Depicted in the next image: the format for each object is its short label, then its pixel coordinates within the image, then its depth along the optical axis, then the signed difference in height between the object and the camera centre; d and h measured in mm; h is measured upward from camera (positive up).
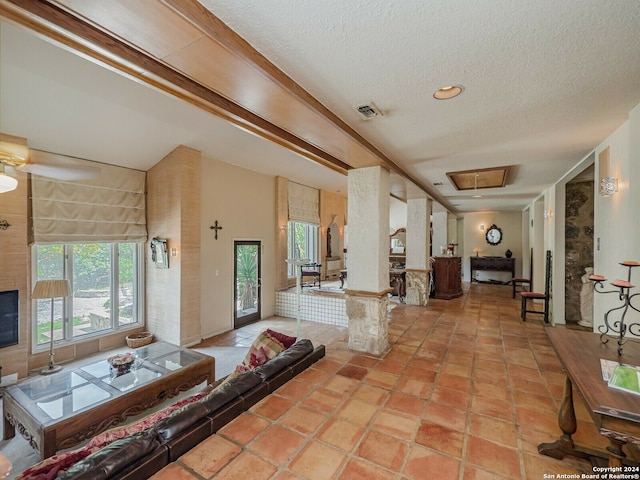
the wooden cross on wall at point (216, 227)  5645 +232
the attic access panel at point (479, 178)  4547 +1077
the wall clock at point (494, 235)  10125 +136
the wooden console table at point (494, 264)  9534 -854
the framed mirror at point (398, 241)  11422 -92
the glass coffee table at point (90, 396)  2406 -1566
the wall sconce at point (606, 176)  2770 +676
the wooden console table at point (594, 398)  1216 -745
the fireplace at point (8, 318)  3688 -1040
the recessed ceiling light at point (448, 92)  2076 +1101
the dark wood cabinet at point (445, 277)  7098 -953
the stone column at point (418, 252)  6336 -298
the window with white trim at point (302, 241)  8070 -72
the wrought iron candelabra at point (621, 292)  1786 -341
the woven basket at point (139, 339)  4996 -1776
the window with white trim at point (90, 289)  4336 -898
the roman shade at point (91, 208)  4121 +495
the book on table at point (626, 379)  1396 -721
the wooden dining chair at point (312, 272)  7855 -941
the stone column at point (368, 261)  3615 -286
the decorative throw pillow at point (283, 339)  3229 -1153
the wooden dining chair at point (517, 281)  6738 -1031
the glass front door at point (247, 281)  6223 -969
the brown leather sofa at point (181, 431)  1421 -1183
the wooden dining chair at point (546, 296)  5160 -1038
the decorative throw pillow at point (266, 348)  3004 -1169
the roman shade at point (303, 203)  7652 +1000
